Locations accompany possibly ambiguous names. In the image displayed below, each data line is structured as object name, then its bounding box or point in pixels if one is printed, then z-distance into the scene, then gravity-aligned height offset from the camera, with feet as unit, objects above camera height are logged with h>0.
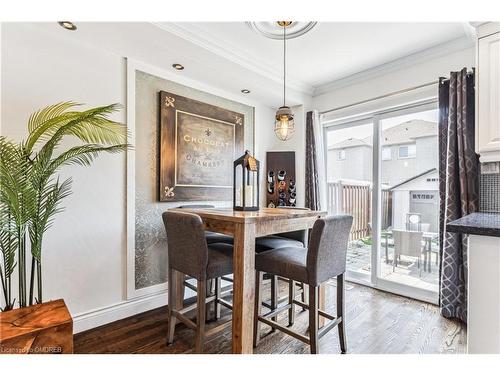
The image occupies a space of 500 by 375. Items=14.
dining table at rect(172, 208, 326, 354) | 5.36 -1.57
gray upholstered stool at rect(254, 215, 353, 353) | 5.38 -1.68
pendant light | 7.27 +1.86
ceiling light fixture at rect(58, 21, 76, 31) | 6.27 +3.95
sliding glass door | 9.25 -0.22
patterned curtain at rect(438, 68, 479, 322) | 7.37 +0.25
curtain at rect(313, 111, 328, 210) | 11.52 +1.28
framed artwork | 8.68 +1.48
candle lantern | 6.62 -0.06
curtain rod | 8.38 +3.41
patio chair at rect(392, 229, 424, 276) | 9.56 -2.07
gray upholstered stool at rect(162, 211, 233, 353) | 5.58 -1.59
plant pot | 4.11 -2.28
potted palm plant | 4.78 +0.03
